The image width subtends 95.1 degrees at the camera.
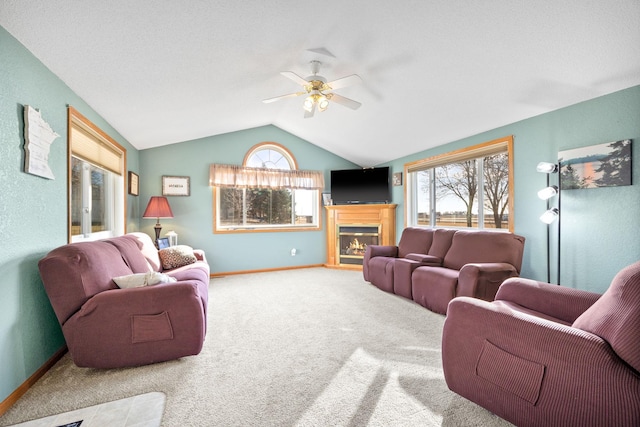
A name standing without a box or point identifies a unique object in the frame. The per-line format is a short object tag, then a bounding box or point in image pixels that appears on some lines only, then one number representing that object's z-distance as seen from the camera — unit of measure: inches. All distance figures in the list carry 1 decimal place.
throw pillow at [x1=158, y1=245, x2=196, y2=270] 139.5
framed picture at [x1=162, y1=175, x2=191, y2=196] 191.9
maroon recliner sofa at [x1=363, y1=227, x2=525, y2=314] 115.2
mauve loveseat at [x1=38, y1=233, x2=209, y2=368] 75.0
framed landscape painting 96.1
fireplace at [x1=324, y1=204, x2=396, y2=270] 216.1
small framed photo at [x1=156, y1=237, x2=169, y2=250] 163.3
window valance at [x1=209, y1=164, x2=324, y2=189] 200.8
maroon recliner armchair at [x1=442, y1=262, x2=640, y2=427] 42.5
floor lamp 109.6
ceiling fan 105.0
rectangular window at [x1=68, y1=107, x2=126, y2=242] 107.1
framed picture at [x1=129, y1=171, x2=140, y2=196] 166.9
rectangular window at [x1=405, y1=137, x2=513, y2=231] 149.5
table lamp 167.2
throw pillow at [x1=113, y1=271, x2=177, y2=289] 85.0
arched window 205.8
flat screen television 221.1
